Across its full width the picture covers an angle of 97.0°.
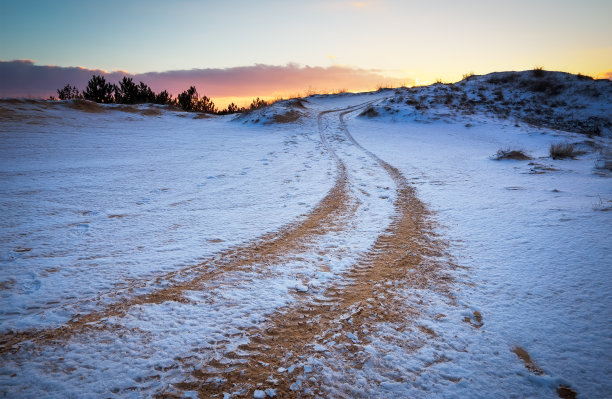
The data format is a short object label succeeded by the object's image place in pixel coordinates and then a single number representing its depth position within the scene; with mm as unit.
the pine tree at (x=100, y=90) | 25312
